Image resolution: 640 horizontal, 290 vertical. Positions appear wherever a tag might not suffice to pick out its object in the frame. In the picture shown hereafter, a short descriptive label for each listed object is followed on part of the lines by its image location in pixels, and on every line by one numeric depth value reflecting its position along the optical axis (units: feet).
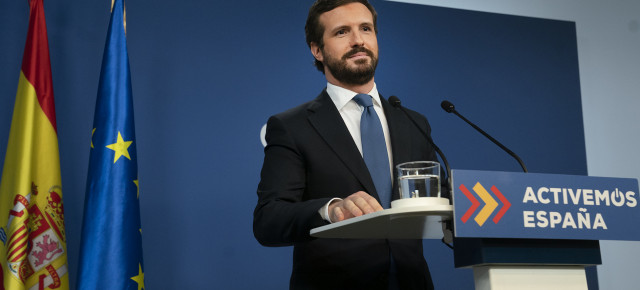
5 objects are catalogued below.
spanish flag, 15.96
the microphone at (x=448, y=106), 13.33
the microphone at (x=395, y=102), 13.28
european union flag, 16.17
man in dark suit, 12.97
